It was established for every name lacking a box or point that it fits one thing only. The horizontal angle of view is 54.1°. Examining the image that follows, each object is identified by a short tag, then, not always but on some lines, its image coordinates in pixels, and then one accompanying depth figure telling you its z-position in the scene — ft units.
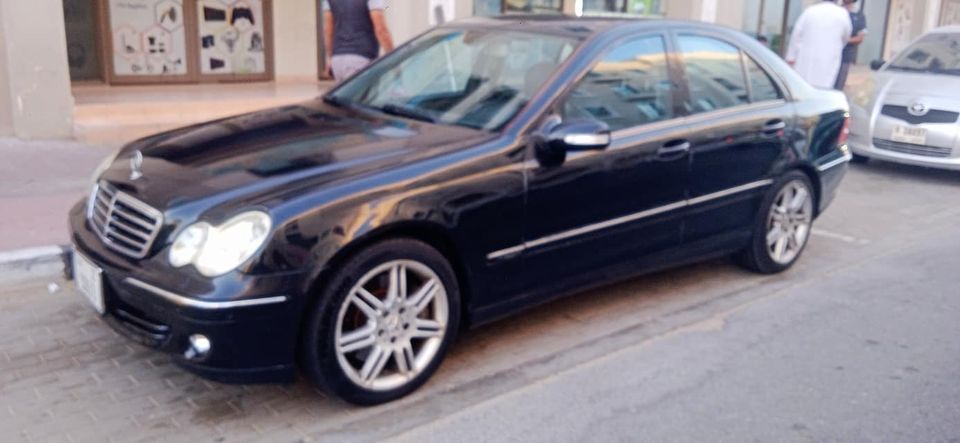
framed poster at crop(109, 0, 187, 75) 36.47
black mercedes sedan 12.09
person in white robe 35.24
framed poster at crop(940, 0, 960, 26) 77.00
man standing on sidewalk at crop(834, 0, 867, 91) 37.35
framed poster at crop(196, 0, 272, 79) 38.52
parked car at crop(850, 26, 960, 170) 30.63
